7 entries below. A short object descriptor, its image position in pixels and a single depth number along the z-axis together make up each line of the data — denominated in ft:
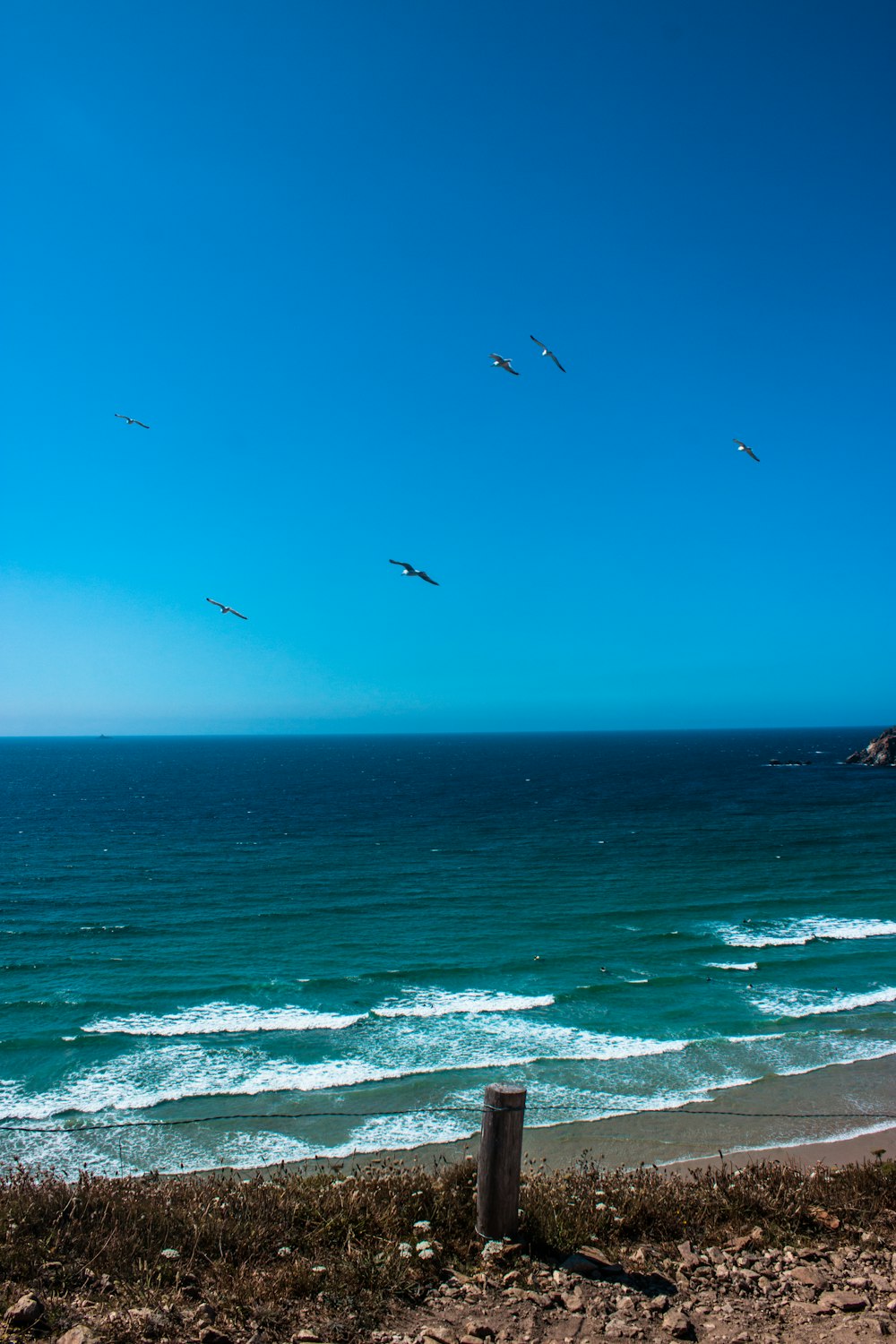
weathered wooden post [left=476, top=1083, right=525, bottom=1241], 22.65
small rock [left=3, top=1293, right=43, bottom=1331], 18.35
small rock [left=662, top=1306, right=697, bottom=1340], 19.34
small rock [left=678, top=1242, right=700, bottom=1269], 22.40
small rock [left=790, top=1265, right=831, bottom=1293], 21.52
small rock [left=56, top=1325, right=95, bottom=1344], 17.72
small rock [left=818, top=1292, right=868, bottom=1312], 20.40
